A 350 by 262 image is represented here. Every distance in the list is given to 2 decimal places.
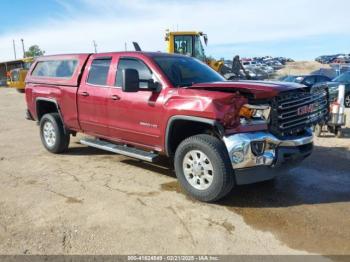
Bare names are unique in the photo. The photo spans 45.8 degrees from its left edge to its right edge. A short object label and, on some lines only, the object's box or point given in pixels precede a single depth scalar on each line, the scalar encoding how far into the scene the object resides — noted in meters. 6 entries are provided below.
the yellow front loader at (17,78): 27.48
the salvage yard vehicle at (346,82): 15.14
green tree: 88.53
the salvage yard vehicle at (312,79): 17.91
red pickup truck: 4.90
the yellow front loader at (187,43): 19.72
